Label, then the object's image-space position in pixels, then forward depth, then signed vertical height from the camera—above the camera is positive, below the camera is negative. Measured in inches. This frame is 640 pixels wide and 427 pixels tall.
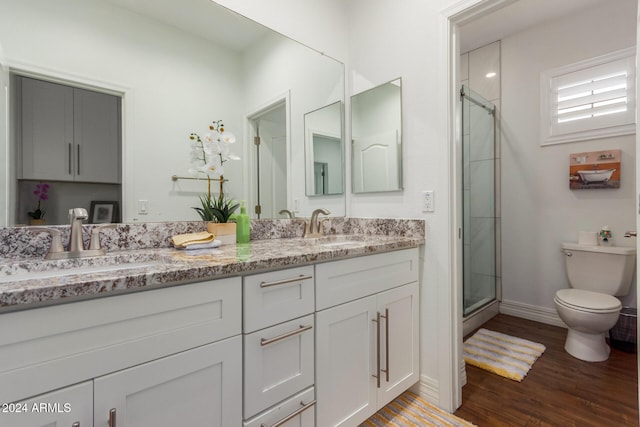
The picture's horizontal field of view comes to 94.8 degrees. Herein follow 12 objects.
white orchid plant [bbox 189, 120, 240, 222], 56.9 +10.1
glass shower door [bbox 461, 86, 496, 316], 94.6 +3.5
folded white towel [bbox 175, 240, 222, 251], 47.5 -5.4
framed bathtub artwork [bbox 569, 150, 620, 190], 87.7 +12.9
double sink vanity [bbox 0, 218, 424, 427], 24.8 -13.5
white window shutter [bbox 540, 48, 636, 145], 87.2 +35.7
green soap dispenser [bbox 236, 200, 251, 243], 59.6 -2.9
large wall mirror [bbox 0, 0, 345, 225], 42.5 +22.9
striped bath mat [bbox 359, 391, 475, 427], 56.2 -40.5
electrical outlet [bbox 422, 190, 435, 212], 62.6 +2.4
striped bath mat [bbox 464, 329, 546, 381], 73.4 -38.9
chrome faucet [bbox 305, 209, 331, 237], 73.1 -3.1
